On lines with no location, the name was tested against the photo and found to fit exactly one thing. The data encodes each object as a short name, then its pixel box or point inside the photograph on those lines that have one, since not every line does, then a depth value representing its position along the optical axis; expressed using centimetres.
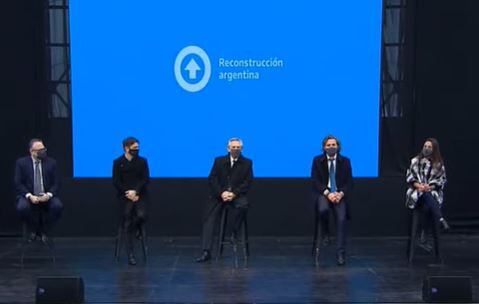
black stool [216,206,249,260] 838
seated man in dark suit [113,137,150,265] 834
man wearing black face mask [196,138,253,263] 849
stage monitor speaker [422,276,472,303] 654
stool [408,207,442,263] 839
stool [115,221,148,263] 840
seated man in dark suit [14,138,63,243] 841
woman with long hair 834
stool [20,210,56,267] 846
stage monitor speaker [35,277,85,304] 647
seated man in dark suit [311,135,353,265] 827
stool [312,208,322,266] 828
